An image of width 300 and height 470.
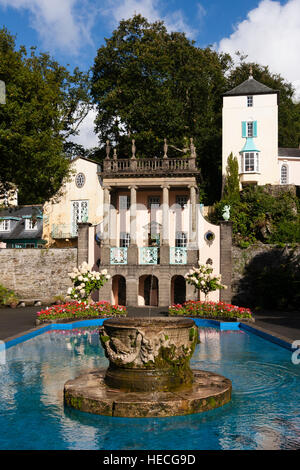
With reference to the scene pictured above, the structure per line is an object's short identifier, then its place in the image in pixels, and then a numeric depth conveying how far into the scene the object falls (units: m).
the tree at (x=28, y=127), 24.64
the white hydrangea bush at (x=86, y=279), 20.50
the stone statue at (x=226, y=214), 27.80
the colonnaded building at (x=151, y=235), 27.14
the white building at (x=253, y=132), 36.25
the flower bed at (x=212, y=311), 19.81
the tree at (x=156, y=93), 37.72
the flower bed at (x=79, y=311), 19.31
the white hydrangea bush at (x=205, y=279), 21.53
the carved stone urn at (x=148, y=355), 8.40
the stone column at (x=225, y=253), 27.25
